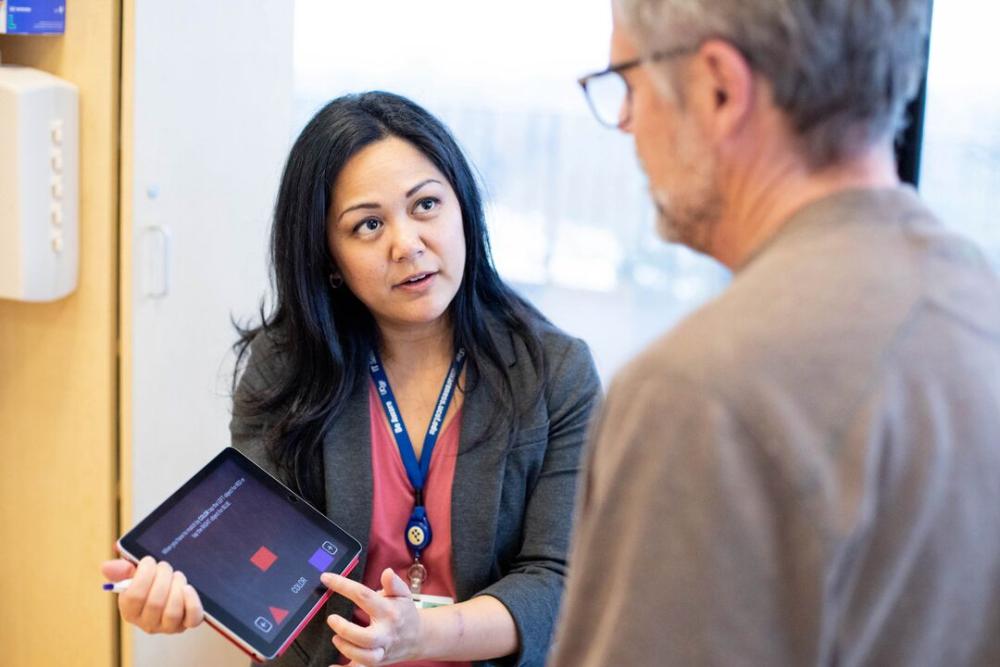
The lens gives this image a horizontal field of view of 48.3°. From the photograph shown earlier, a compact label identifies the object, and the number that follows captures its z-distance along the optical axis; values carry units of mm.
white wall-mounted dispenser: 2111
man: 726
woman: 1590
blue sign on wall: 2127
